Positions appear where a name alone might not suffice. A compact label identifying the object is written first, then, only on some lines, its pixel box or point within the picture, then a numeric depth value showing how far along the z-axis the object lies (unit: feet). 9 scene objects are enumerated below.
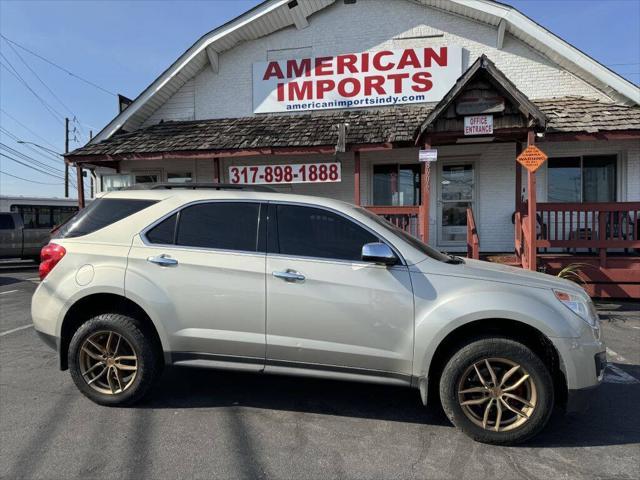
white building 31.58
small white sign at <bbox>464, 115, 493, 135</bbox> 27.68
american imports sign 36.50
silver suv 10.73
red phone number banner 35.40
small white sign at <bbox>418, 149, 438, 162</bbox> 28.55
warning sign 26.37
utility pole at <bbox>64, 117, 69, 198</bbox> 120.57
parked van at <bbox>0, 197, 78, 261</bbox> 51.16
